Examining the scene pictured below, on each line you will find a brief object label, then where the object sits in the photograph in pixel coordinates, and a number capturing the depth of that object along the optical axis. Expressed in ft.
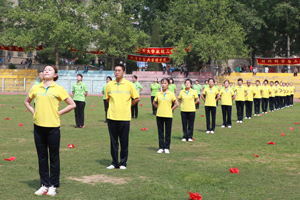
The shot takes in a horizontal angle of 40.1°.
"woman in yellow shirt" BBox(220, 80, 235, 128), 54.80
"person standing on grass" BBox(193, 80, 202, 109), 91.86
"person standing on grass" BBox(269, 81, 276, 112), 89.20
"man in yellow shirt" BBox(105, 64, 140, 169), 27.25
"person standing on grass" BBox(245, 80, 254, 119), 67.49
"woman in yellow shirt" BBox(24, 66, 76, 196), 21.30
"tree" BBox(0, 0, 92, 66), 170.60
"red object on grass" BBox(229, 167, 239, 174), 27.09
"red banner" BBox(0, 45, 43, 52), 186.06
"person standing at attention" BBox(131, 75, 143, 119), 65.41
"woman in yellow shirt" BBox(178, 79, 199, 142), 40.96
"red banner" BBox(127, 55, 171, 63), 180.63
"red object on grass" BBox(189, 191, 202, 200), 20.06
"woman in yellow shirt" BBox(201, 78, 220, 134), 48.83
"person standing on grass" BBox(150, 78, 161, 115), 70.90
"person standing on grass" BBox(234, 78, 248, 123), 62.80
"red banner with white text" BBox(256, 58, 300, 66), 165.07
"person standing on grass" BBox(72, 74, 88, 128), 51.21
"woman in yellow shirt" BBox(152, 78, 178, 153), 34.68
